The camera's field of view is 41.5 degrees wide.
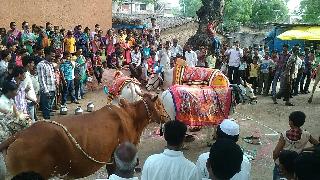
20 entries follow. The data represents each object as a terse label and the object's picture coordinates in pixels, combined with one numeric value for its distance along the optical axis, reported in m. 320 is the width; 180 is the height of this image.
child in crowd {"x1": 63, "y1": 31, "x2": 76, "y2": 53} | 13.56
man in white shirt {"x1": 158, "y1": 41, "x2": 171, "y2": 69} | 15.31
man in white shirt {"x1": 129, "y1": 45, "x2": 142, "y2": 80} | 14.71
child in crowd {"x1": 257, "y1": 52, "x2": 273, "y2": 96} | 14.68
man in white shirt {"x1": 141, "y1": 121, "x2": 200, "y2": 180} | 3.55
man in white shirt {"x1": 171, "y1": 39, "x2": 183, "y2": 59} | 16.42
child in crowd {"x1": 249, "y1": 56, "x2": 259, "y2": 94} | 14.76
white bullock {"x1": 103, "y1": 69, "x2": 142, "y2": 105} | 8.84
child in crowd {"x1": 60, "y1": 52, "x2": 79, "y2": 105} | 11.48
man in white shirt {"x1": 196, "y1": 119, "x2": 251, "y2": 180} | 3.67
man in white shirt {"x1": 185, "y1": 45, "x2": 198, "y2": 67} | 15.70
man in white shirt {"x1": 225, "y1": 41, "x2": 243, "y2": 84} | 15.19
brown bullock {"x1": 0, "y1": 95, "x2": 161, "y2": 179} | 4.88
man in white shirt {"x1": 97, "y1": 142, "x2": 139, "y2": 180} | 3.29
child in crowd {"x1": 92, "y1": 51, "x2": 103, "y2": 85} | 14.02
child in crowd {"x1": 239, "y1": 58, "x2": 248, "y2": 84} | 15.11
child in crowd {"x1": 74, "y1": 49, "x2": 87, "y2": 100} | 12.29
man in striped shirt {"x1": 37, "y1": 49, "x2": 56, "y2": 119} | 9.73
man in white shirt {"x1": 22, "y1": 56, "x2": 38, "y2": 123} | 7.46
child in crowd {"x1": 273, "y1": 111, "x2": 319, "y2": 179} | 4.91
